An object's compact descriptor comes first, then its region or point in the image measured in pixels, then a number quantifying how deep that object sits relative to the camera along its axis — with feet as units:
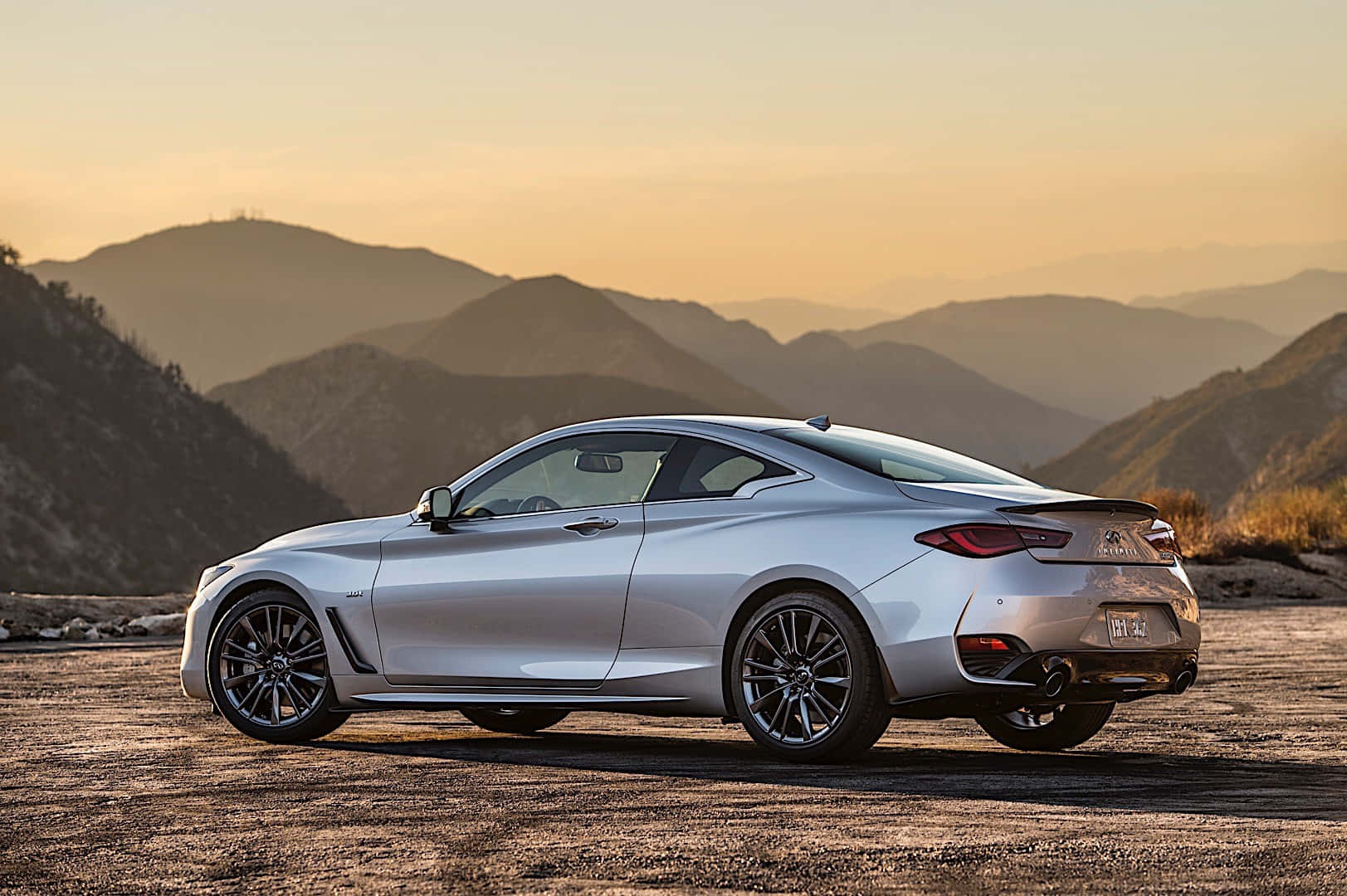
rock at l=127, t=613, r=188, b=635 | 72.43
